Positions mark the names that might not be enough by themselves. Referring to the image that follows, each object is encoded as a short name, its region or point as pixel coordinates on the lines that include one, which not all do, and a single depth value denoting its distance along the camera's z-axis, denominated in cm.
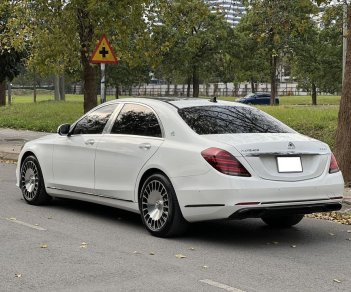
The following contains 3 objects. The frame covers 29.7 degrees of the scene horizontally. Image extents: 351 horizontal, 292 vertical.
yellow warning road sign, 1476
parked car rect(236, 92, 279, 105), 5955
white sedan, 678
